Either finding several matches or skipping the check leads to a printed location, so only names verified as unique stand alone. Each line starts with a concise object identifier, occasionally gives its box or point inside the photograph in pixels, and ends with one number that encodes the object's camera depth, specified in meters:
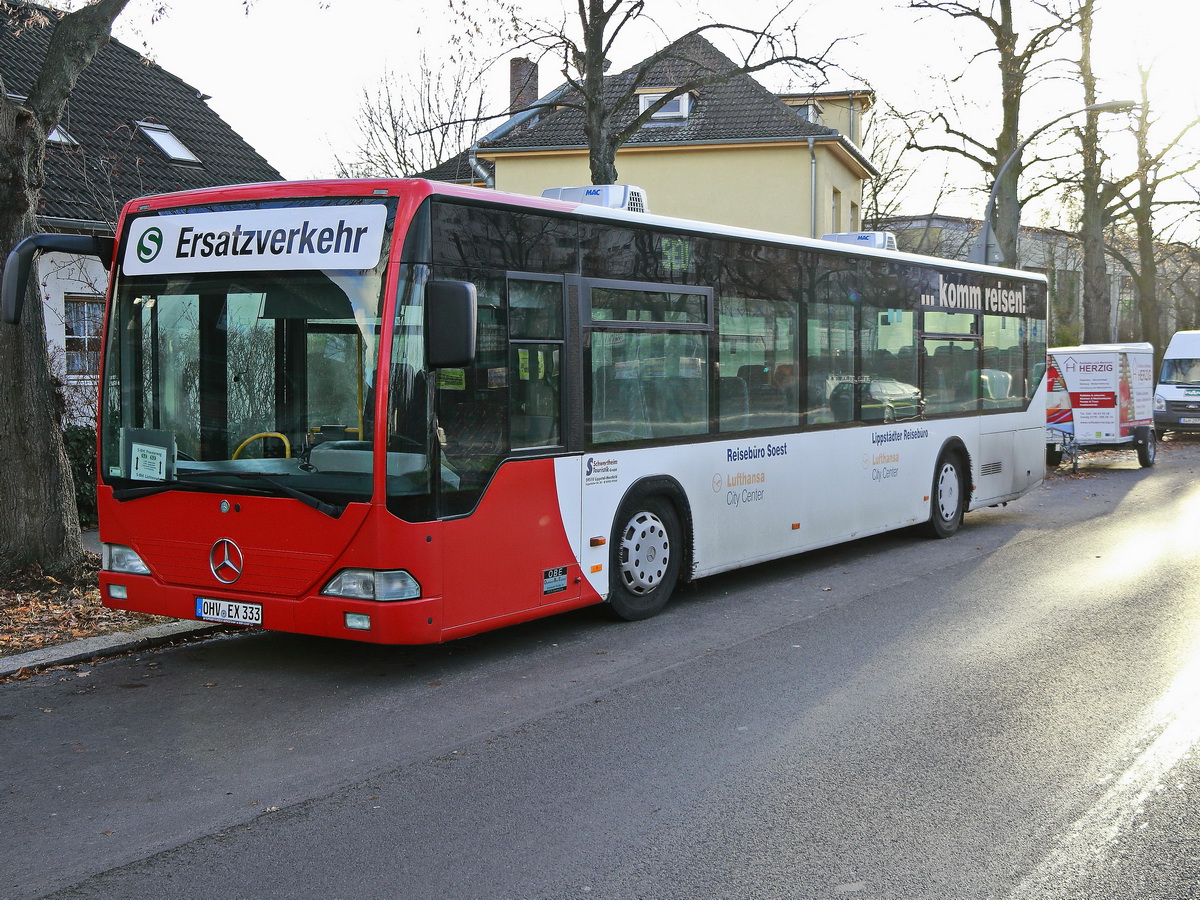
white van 33.12
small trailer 23.88
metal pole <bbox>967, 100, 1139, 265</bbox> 24.89
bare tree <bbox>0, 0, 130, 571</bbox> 9.31
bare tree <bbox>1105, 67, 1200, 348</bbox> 33.59
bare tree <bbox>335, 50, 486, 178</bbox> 38.75
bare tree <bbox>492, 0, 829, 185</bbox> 16.00
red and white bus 6.77
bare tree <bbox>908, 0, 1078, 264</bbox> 25.70
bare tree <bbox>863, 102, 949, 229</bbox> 50.47
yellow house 34.97
